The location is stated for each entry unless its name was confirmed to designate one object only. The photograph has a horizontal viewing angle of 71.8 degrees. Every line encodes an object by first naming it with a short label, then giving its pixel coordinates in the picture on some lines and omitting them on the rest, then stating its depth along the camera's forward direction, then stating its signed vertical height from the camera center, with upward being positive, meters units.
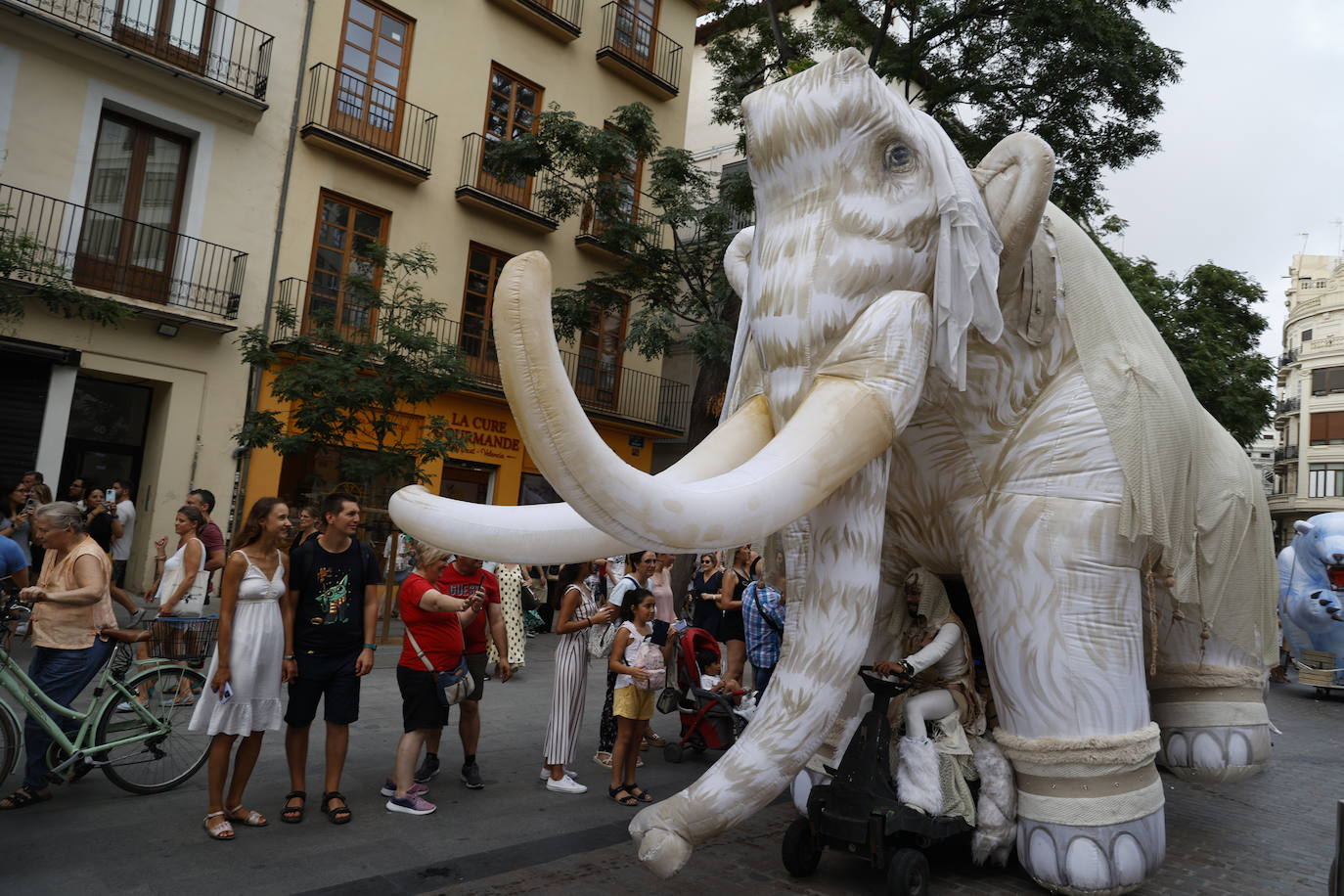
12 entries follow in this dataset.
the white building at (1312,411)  37.53 +7.53
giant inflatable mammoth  2.57 +0.24
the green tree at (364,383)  9.70 +1.16
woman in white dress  4.22 -0.83
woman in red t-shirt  4.76 -0.80
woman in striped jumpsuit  5.21 -0.93
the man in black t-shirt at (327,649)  4.43 -0.76
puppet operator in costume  3.46 -0.59
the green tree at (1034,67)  11.08 +6.10
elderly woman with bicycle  4.45 -0.73
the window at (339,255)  13.46 +3.44
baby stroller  6.23 -1.27
